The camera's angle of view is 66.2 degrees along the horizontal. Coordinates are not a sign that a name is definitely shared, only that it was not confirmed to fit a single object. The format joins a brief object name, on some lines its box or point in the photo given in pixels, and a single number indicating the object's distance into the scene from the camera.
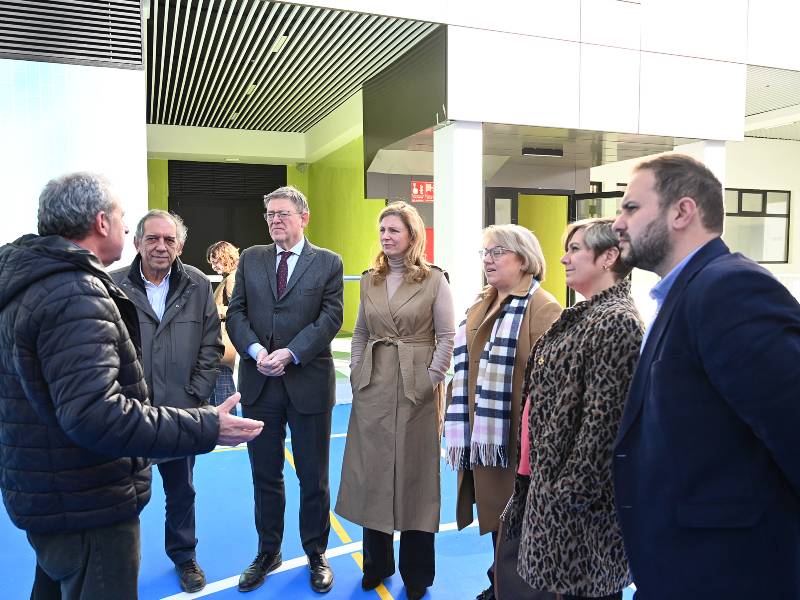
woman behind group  3.72
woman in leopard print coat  1.66
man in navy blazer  1.13
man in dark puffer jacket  1.47
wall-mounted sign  8.68
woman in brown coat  2.40
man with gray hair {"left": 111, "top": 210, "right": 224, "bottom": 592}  2.82
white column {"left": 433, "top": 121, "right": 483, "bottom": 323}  6.41
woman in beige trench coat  2.72
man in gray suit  2.89
